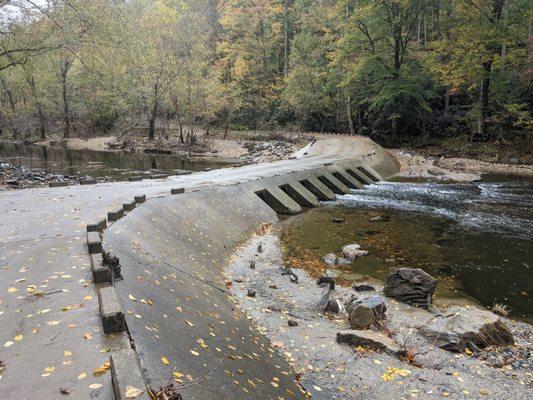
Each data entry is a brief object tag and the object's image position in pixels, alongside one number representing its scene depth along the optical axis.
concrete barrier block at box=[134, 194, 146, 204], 11.45
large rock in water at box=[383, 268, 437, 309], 8.71
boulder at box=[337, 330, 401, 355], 6.77
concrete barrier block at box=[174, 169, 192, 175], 21.04
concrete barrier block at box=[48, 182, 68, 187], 15.68
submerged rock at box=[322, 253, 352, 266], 11.39
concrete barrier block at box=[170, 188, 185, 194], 13.47
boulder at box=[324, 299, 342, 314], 8.34
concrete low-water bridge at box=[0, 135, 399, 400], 4.12
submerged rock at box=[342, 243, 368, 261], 11.80
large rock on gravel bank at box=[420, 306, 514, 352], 7.02
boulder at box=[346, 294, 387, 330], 7.57
